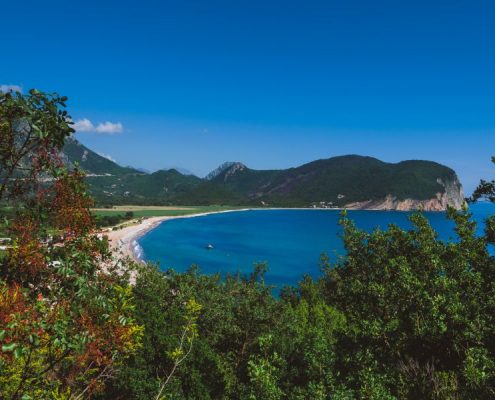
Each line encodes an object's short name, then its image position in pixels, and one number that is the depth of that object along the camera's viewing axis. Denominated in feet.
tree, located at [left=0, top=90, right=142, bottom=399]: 16.66
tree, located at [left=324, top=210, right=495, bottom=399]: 35.70
